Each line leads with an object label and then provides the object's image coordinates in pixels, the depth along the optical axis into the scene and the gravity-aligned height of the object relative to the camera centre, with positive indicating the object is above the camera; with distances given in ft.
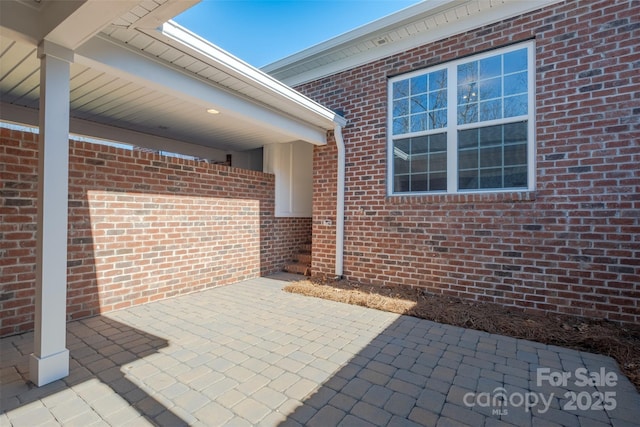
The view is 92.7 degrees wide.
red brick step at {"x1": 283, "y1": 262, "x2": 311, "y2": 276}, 20.11 -3.66
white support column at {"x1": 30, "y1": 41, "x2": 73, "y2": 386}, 7.39 -0.21
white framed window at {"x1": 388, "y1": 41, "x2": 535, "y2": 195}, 13.00 +4.27
